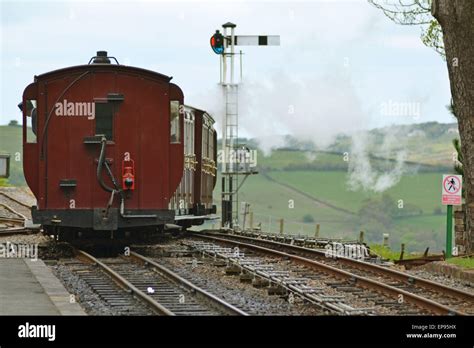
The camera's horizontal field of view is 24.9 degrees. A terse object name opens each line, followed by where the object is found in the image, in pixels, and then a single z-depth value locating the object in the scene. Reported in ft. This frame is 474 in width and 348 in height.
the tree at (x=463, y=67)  69.15
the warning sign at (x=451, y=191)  69.46
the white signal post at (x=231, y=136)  110.01
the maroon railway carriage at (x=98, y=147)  65.92
